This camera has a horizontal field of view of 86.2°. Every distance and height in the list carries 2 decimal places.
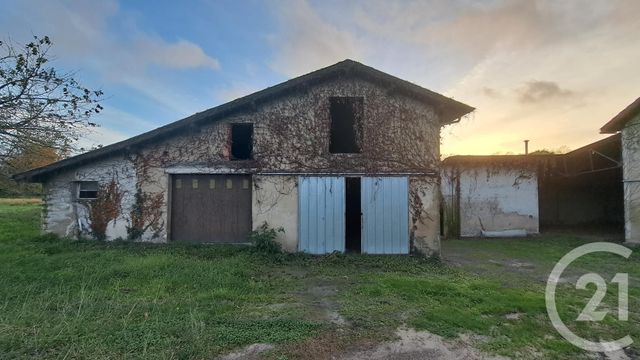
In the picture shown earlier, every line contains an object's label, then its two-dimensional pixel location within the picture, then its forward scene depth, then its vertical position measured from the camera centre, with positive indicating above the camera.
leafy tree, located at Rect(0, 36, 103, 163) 10.11 +2.72
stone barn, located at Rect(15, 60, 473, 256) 9.88 +0.55
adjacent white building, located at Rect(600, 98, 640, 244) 12.08 +0.84
